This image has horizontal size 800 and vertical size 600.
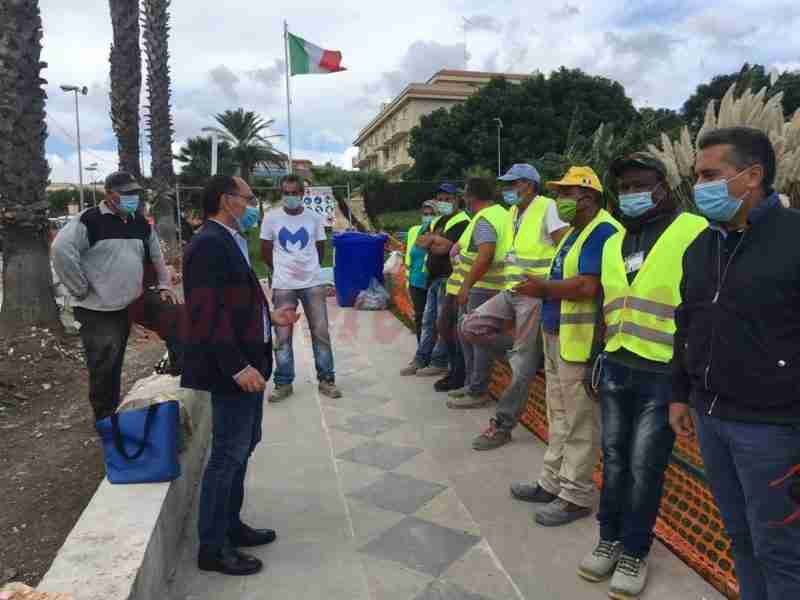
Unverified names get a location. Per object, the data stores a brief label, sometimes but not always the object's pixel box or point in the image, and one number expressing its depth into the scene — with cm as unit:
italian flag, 1398
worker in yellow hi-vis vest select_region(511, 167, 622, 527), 313
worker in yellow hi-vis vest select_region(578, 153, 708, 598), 264
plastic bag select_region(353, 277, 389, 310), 998
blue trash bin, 980
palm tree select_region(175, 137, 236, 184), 4400
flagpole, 1396
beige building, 6669
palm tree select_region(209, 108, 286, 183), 4728
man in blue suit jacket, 281
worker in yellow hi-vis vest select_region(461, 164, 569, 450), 408
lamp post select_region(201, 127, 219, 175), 895
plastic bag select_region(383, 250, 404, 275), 973
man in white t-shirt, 556
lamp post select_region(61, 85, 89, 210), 3253
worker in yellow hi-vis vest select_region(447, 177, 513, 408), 481
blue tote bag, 307
